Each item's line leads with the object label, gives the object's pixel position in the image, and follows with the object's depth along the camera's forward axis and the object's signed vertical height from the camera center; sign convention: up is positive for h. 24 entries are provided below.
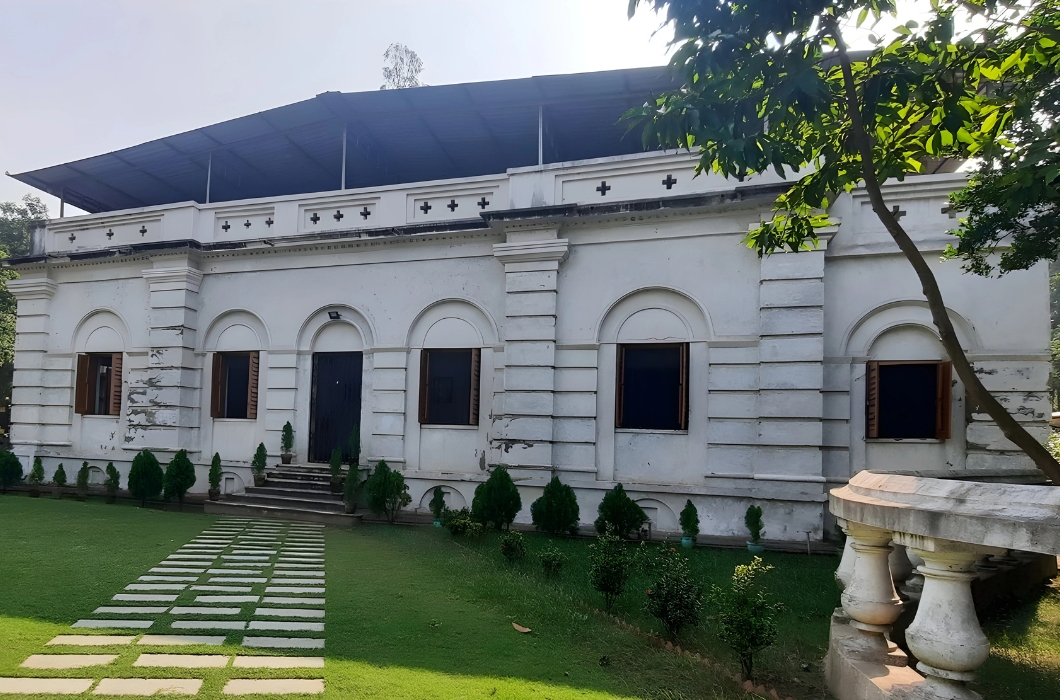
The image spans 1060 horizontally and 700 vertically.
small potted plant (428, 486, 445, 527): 10.85 -1.90
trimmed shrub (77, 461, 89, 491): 13.52 -2.03
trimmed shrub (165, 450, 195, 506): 12.26 -1.74
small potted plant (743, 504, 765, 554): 9.22 -1.74
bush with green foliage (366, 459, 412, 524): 10.96 -1.74
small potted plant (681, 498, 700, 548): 9.55 -1.82
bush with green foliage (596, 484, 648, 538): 9.61 -1.72
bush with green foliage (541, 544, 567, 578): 7.13 -1.84
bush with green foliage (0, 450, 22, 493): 13.95 -1.94
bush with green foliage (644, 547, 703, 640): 5.29 -1.66
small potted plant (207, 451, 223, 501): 12.65 -1.72
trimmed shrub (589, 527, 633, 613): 6.03 -1.62
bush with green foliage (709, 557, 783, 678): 4.42 -1.53
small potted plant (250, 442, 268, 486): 12.36 -1.48
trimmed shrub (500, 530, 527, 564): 7.85 -1.87
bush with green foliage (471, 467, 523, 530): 10.07 -1.69
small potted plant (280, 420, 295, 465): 12.48 -1.08
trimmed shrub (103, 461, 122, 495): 13.00 -1.97
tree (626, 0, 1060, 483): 4.75 +2.48
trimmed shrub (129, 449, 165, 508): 12.38 -1.79
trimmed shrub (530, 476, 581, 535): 9.92 -1.76
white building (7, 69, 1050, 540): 9.54 +1.33
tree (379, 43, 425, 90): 23.17 +11.70
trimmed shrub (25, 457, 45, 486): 14.10 -2.03
